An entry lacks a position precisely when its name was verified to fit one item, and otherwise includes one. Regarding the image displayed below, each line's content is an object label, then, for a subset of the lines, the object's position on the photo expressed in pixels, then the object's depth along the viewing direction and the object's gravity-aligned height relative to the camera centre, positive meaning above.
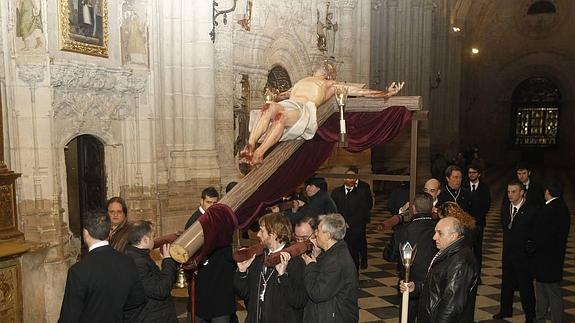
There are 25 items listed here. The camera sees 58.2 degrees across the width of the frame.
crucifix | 3.50 -0.59
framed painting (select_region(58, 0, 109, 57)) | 6.26 +1.16
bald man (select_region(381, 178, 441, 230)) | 5.27 -0.76
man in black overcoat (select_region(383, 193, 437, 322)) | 4.36 -0.98
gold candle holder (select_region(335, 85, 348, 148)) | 5.43 +0.13
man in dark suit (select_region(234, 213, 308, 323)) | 3.34 -1.09
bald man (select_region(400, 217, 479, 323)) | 3.33 -1.06
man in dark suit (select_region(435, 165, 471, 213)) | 6.29 -0.91
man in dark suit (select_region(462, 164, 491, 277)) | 6.50 -1.01
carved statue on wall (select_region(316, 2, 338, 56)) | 12.48 +2.09
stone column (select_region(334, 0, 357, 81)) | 13.38 +2.10
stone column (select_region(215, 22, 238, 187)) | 9.07 +0.29
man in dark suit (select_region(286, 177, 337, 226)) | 5.88 -0.98
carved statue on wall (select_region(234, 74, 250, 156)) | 9.79 +0.06
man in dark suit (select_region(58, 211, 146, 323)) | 2.99 -0.96
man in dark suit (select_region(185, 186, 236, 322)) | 4.31 -1.43
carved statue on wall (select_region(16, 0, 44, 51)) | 5.79 +1.06
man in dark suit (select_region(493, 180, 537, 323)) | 5.41 -1.39
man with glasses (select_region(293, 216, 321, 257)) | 3.73 -0.82
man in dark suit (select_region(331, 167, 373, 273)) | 7.23 -1.27
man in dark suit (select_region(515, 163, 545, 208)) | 5.85 -0.90
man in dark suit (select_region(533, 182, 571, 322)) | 5.26 -1.29
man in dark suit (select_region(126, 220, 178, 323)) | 3.35 -1.02
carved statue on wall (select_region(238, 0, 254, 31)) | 9.77 +1.91
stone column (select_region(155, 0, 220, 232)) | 8.04 +0.24
